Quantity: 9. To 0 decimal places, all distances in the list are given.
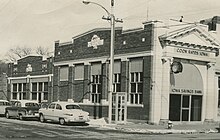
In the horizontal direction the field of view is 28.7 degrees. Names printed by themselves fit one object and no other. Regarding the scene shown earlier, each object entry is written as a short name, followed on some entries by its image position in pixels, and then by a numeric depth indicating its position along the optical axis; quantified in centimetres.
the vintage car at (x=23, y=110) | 3397
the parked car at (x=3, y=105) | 3759
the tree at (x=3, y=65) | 9599
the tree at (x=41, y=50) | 11803
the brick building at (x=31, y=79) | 4656
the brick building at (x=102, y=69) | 3288
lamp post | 3169
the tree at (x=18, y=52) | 12130
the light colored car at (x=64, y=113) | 2938
